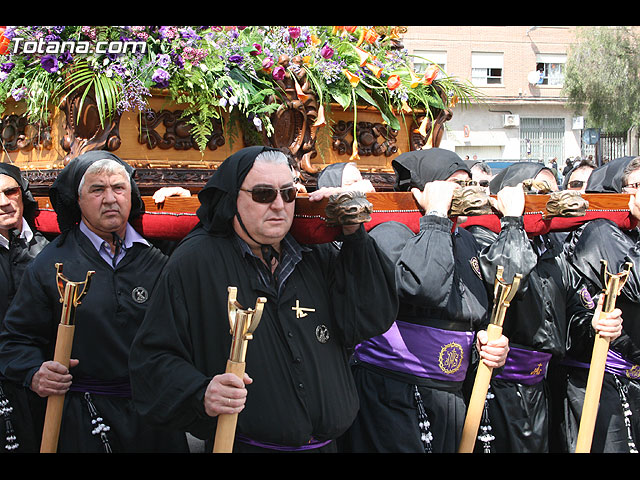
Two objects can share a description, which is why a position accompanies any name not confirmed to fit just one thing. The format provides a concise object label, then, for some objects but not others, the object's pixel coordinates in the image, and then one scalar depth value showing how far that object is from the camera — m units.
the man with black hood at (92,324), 2.90
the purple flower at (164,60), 3.58
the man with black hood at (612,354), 3.60
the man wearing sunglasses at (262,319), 2.29
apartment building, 24.47
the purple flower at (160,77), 3.52
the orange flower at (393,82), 4.38
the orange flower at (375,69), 4.46
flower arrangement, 3.58
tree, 22.75
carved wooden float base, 2.62
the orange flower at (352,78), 4.24
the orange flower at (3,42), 3.76
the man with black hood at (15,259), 3.27
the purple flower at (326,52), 4.23
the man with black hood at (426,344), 3.01
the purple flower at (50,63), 3.61
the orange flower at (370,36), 4.61
